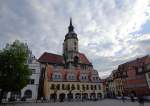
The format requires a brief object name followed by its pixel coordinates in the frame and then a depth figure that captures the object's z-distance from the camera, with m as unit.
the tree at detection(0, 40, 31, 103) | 21.18
